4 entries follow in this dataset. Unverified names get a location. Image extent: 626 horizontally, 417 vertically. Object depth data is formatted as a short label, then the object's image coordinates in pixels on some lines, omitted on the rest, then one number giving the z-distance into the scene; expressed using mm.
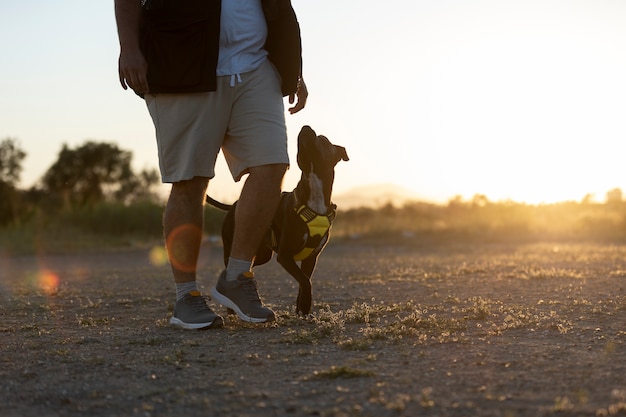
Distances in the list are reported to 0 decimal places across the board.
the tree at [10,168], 30000
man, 4027
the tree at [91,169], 37312
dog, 4504
